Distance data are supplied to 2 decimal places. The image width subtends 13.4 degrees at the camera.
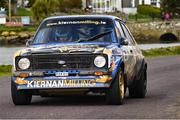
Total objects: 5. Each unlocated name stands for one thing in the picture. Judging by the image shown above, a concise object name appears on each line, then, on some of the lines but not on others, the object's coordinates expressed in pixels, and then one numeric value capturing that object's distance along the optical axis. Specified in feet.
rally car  45.06
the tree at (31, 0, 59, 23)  317.63
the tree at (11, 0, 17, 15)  336.92
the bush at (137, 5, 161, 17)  353.55
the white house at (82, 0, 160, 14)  374.45
